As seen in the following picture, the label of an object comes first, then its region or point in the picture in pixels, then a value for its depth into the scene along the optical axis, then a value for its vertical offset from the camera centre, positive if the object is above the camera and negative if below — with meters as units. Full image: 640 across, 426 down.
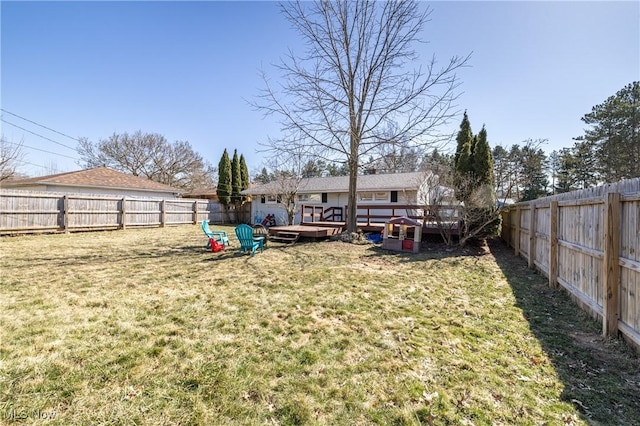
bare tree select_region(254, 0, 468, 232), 10.90 +5.34
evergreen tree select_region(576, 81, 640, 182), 22.33 +6.98
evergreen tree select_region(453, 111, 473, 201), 10.72 +2.38
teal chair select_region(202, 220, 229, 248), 9.34 -0.80
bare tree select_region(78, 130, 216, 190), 30.88 +6.28
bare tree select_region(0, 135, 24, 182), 16.55 +3.59
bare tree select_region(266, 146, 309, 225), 19.14 +2.23
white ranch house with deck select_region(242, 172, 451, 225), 16.80 +1.44
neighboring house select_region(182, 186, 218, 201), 27.98 +1.84
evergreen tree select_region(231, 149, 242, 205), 24.75 +2.82
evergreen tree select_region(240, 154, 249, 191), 26.00 +3.78
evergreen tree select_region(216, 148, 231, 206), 23.91 +2.63
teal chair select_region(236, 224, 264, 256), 8.30 -0.77
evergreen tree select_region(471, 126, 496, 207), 11.90 +2.26
